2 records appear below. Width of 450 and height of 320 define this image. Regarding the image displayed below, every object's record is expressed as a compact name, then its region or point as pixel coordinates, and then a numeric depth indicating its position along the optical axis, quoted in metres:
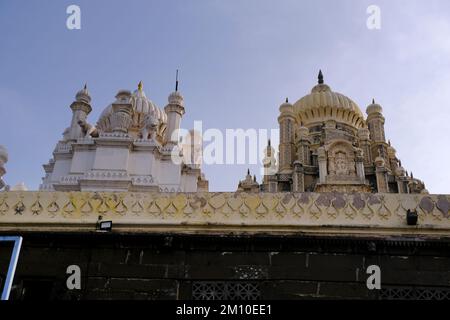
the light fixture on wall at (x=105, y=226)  7.21
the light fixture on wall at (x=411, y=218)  7.12
